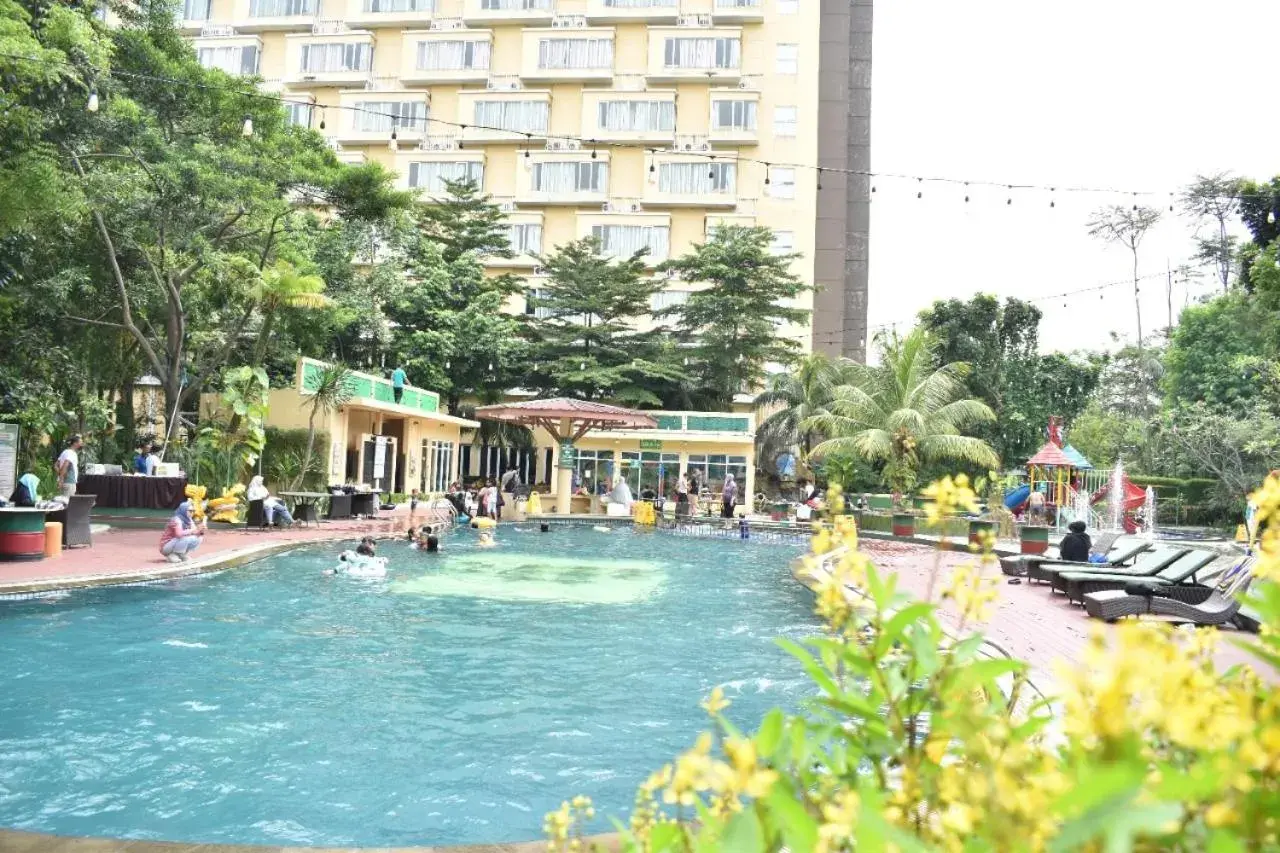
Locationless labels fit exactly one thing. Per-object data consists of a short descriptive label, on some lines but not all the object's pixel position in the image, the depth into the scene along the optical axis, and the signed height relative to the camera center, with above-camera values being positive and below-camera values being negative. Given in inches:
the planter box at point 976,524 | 765.7 -28.0
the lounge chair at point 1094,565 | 489.7 -37.5
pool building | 1177.4 +37.0
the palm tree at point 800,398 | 1359.5 +128.8
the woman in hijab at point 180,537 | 527.2 -41.2
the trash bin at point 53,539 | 512.4 -43.2
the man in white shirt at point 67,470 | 634.2 -6.9
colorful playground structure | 1012.5 +0.1
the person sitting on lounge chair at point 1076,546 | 542.6 -30.0
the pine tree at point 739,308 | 1422.2 +263.7
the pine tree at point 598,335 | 1432.1 +223.4
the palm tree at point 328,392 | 930.7 +78.2
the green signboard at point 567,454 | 1133.7 +27.5
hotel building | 1689.2 +692.5
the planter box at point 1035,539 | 687.7 -33.5
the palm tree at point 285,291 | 852.6 +161.4
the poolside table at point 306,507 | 850.1 -35.0
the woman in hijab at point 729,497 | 1115.9 -17.3
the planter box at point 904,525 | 919.0 -35.4
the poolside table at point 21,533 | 484.4 -38.6
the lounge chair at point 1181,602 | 366.6 -42.5
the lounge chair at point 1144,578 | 422.0 -37.7
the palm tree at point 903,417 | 1132.5 +89.7
